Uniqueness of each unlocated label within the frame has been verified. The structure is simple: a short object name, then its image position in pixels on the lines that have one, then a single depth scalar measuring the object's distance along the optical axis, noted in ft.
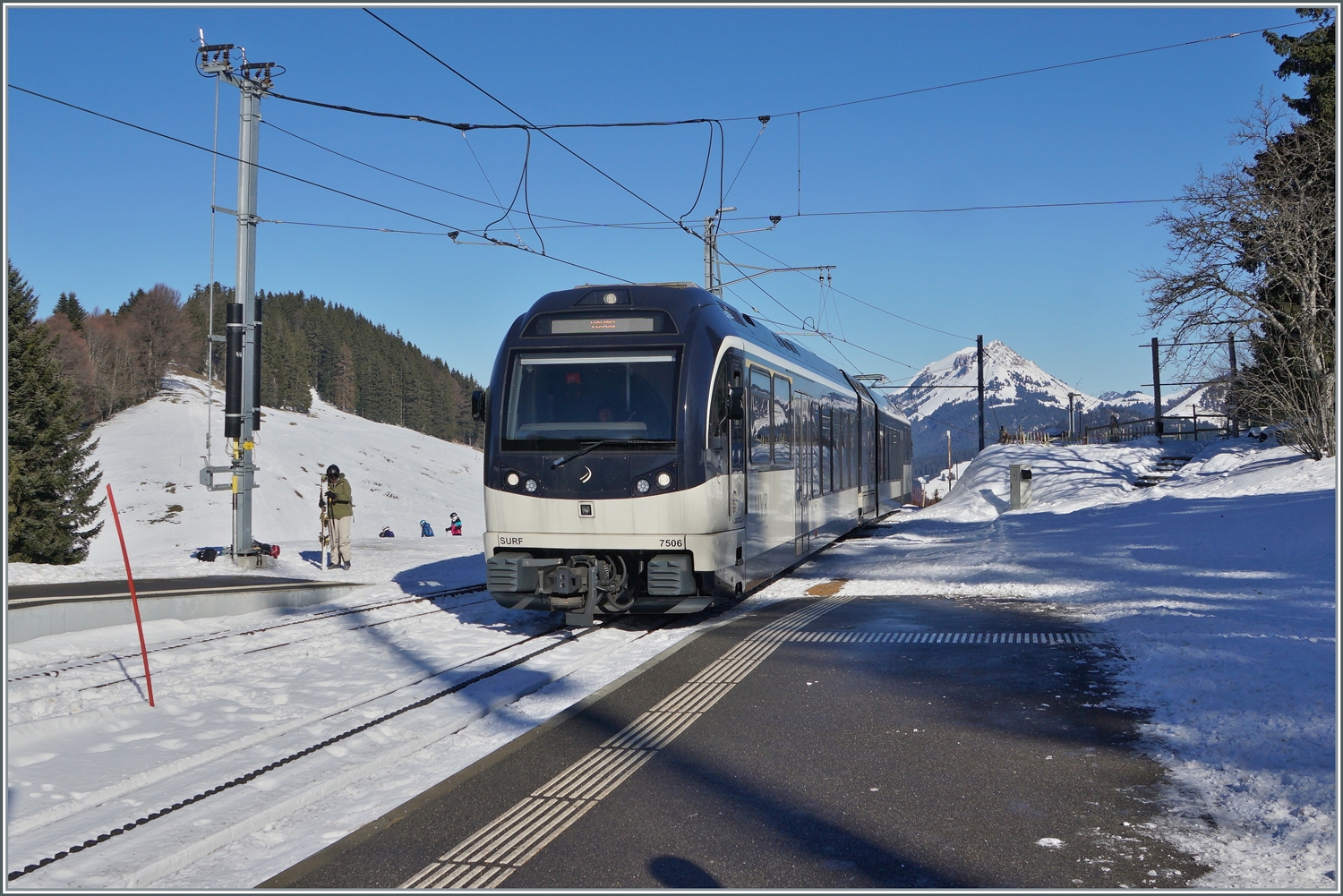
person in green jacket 56.49
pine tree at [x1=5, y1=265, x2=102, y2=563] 106.73
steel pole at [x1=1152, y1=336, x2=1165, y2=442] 159.63
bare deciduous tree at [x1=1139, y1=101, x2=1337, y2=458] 75.97
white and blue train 32.78
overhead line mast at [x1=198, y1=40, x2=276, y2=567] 52.21
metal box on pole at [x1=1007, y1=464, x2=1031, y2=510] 96.02
